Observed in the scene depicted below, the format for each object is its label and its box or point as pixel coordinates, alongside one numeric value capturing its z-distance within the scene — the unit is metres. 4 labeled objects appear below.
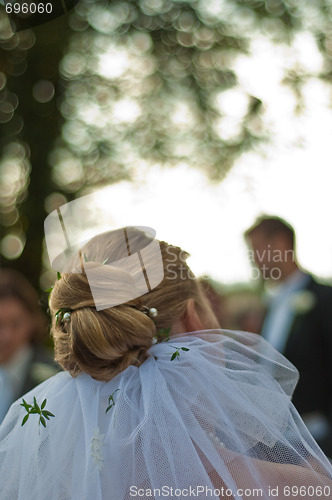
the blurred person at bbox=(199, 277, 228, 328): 3.73
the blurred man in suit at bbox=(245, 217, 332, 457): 2.19
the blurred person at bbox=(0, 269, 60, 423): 2.06
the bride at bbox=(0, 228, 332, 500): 1.54
